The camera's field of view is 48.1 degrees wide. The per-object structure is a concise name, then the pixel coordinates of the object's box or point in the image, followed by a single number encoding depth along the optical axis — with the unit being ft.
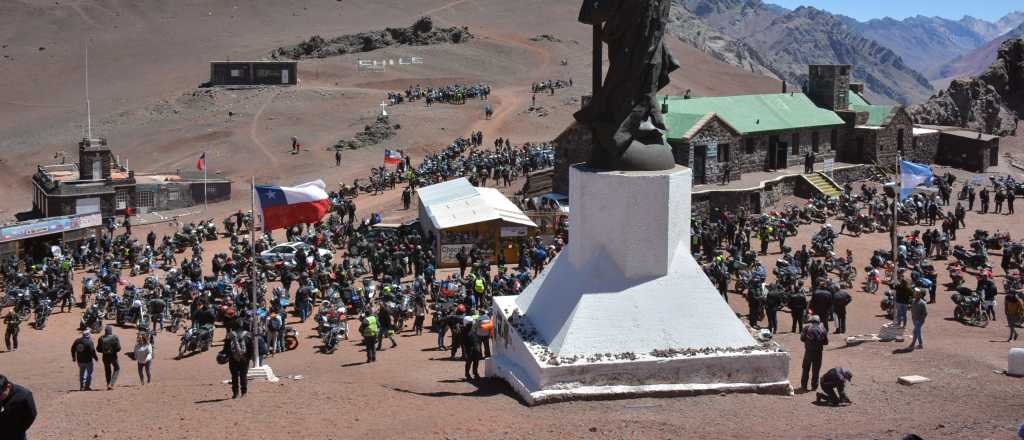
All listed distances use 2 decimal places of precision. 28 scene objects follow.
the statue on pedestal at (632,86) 53.93
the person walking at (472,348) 60.54
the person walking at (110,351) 60.49
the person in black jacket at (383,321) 74.79
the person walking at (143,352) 64.03
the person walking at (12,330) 79.41
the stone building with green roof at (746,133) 135.54
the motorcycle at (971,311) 77.77
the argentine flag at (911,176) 85.76
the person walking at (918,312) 63.16
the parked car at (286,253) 107.65
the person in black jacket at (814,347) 54.03
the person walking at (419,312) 81.10
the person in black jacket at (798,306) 72.90
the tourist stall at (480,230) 109.09
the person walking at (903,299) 67.46
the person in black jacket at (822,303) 69.92
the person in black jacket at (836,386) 49.83
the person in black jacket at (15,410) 35.42
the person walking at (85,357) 59.52
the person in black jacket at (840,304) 71.41
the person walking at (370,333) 70.23
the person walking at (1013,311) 69.05
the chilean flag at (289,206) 69.05
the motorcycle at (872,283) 93.56
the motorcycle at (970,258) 102.53
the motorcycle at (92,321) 84.12
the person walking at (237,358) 54.24
